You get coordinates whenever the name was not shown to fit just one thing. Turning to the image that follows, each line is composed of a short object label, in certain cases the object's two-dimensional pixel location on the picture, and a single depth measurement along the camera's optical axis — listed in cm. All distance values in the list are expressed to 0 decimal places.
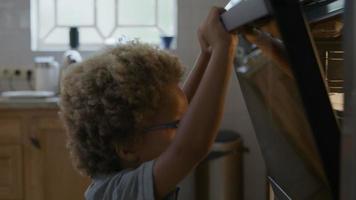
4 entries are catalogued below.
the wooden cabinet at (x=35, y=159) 264
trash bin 272
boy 82
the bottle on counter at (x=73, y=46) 283
